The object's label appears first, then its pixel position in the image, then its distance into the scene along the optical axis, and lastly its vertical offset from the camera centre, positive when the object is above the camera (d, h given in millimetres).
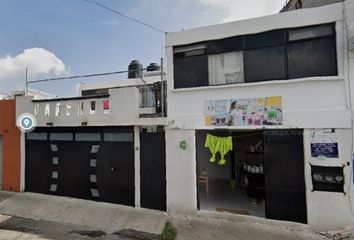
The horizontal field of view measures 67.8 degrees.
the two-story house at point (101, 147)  9422 -685
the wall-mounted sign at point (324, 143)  7191 -468
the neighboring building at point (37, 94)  11966 +1676
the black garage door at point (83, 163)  9805 -1328
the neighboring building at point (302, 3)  10514 +5989
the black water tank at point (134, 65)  19984 +4951
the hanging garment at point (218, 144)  8727 -547
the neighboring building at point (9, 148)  11711 -772
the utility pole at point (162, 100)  9531 +1021
